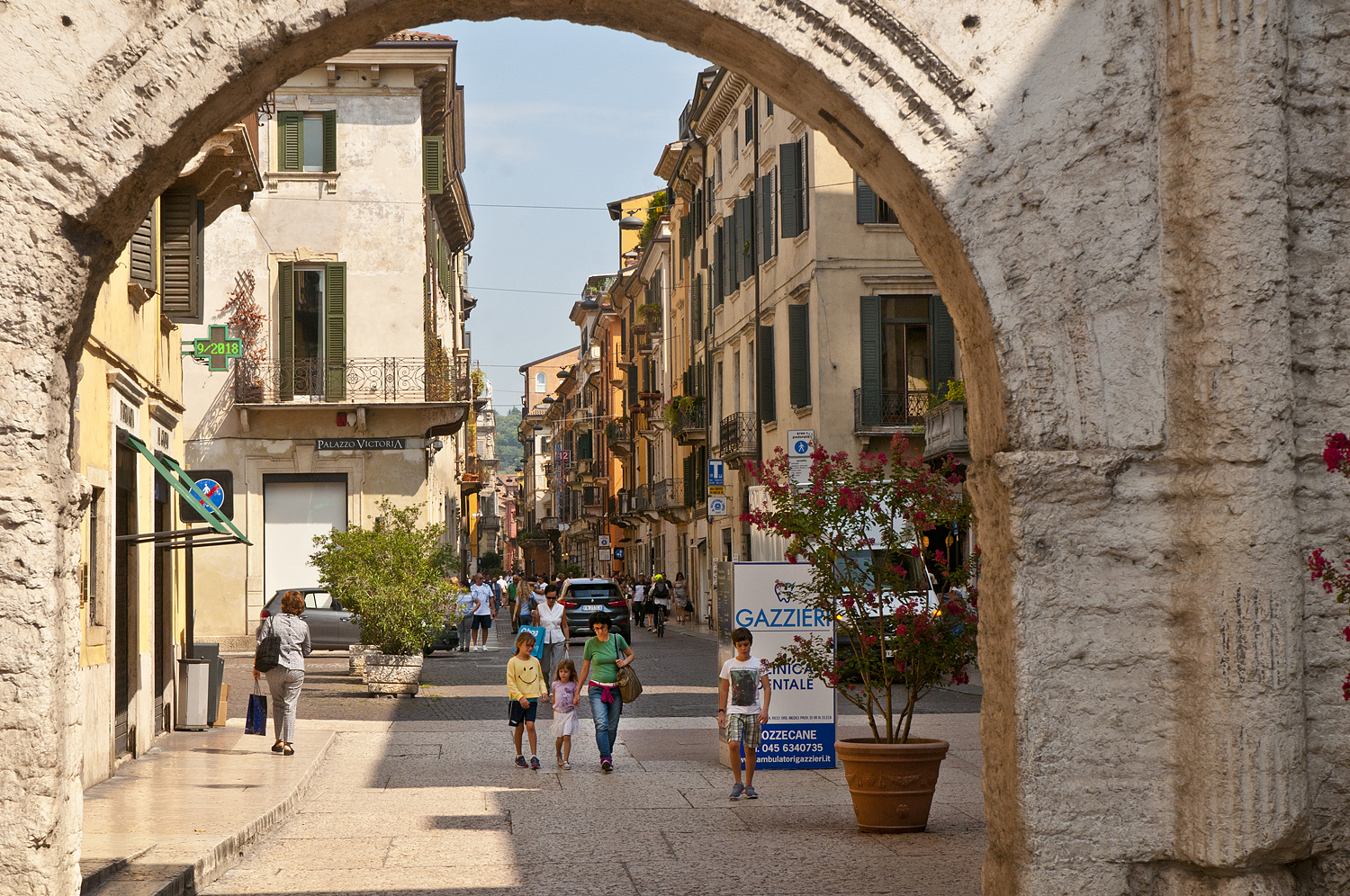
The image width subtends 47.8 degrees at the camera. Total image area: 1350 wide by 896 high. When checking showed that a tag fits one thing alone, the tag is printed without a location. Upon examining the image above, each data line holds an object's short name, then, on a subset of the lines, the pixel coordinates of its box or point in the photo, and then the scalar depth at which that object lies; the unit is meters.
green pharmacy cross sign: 22.12
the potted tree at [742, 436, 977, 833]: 9.99
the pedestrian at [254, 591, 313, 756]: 14.25
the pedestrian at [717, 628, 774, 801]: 11.59
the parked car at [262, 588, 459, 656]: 27.36
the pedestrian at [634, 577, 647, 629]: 42.50
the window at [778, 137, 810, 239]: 31.47
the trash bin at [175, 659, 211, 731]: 15.95
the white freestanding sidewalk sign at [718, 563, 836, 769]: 13.07
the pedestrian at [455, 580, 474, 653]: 30.70
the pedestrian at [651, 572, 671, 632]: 38.66
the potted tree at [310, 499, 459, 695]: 20.97
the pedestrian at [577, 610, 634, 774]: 13.55
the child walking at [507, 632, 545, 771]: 13.64
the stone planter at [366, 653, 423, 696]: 20.94
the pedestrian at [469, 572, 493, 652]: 32.47
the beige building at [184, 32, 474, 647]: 29.98
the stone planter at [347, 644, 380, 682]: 23.84
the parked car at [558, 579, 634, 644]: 32.56
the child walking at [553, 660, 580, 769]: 13.75
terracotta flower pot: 9.97
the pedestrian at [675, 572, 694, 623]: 45.91
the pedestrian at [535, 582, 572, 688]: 17.86
